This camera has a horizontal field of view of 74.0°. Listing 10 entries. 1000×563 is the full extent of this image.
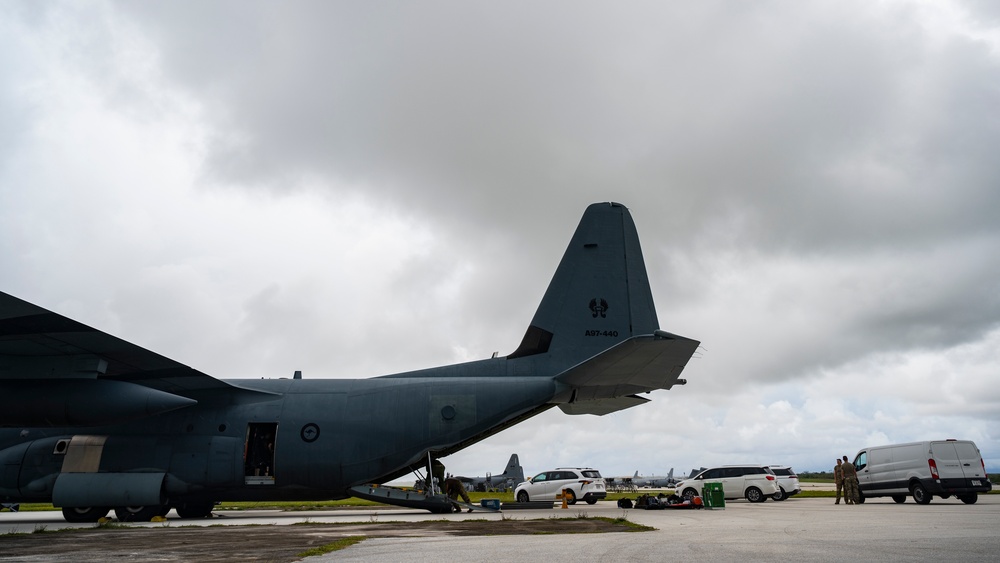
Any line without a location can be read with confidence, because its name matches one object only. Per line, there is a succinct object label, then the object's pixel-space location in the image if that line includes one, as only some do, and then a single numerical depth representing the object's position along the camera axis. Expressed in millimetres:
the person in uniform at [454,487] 19250
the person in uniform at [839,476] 22297
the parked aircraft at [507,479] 54625
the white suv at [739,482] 25906
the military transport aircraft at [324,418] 15633
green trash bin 20234
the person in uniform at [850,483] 21741
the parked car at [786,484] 26812
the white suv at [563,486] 26250
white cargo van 19891
